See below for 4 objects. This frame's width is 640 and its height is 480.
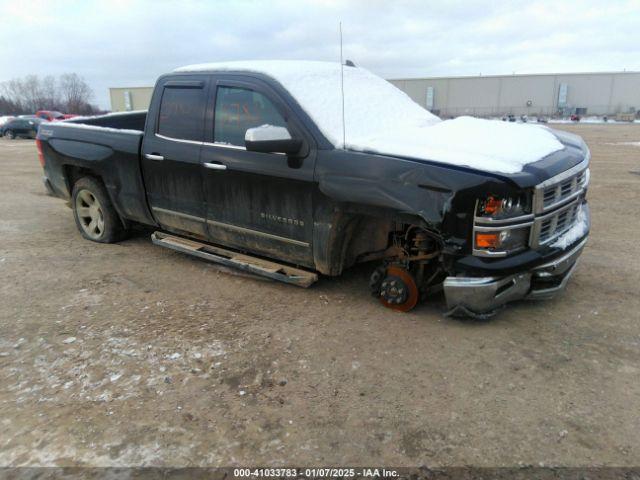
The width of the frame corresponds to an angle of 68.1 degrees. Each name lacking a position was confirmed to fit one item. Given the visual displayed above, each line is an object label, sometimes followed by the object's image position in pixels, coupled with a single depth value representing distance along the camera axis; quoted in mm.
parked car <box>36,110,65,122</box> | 26558
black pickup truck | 3012
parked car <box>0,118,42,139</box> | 24875
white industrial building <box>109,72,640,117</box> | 61094
